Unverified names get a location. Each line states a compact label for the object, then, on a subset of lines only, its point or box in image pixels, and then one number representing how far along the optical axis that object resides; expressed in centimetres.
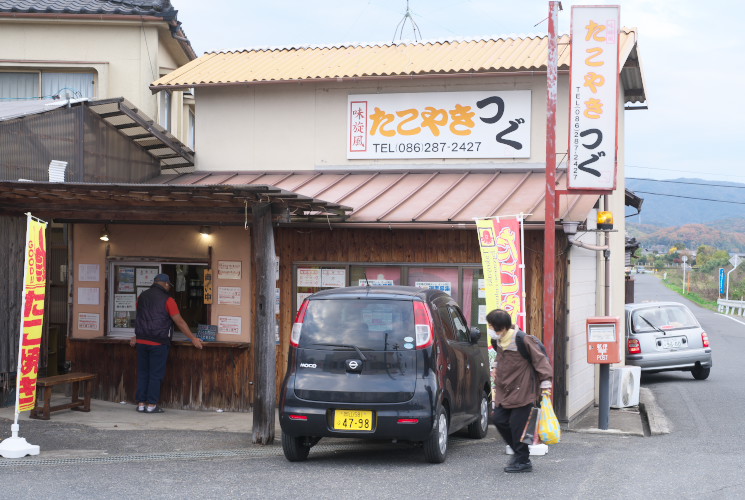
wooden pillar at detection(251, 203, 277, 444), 1016
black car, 846
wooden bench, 1160
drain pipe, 1140
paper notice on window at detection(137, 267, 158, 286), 1343
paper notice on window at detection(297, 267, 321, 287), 1288
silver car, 1666
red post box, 1109
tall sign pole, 1047
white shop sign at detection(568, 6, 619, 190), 1105
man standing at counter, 1241
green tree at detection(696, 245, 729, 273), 8044
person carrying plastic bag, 844
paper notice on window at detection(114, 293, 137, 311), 1354
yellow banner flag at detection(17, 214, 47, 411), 926
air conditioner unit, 1351
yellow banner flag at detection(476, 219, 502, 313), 1086
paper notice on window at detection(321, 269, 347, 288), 1277
